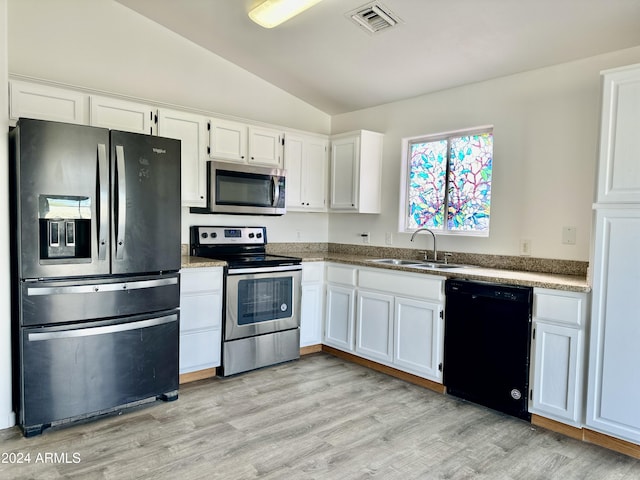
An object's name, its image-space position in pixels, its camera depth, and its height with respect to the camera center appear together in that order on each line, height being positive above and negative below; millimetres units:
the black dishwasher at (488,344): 2725 -805
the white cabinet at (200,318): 3193 -761
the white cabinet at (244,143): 3643 +666
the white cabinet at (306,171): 4207 +487
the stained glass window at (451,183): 3611 +357
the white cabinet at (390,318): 3207 -794
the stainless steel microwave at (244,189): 3613 +254
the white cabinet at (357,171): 4180 +492
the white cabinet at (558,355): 2514 -778
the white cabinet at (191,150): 3402 +548
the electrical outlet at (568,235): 3004 -73
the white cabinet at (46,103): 2740 +734
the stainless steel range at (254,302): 3406 -692
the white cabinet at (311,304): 3936 -777
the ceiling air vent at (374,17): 2854 +1398
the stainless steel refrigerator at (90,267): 2377 -308
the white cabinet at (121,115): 3031 +737
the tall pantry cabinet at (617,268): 2332 -234
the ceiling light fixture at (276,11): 2730 +1373
